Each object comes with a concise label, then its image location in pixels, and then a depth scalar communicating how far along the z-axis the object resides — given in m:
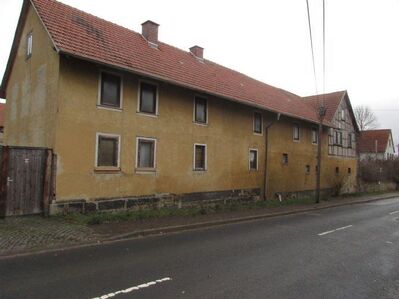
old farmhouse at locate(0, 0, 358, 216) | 12.66
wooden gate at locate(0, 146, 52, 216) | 11.16
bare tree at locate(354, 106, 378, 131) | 74.28
